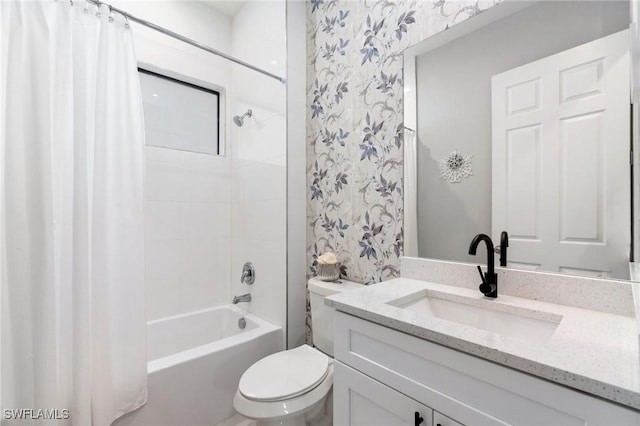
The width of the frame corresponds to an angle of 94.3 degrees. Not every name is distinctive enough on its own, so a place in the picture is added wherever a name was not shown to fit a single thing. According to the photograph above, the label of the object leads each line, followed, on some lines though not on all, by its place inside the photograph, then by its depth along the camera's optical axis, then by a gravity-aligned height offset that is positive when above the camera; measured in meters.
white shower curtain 1.05 -0.01
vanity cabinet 0.56 -0.41
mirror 0.87 +0.26
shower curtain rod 1.32 +0.88
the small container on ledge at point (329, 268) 1.60 -0.31
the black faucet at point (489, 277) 1.00 -0.22
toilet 1.11 -0.69
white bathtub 1.37 -0.84
